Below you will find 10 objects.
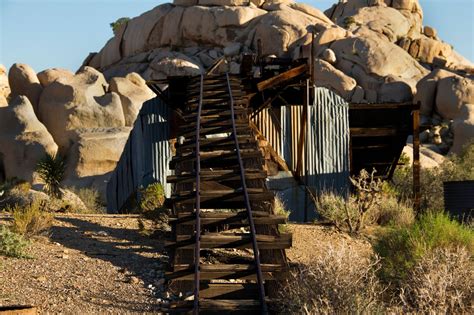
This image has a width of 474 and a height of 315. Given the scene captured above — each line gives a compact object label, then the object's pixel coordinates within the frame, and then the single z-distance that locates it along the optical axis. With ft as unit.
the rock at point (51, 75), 184.03
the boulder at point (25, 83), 182.19
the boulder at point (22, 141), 161.27
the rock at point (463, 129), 184.85
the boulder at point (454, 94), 200.85
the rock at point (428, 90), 204.44
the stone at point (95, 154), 155.43
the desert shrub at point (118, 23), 285.56
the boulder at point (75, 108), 168.02
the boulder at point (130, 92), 174.70
